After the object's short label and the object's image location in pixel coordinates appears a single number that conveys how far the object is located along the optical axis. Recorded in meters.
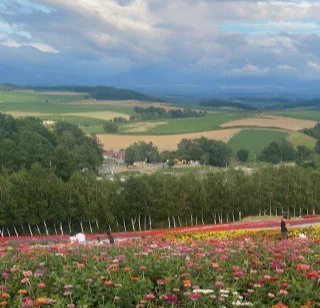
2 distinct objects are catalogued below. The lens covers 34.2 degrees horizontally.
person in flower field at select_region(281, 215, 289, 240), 23.55
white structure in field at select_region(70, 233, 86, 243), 23.70
